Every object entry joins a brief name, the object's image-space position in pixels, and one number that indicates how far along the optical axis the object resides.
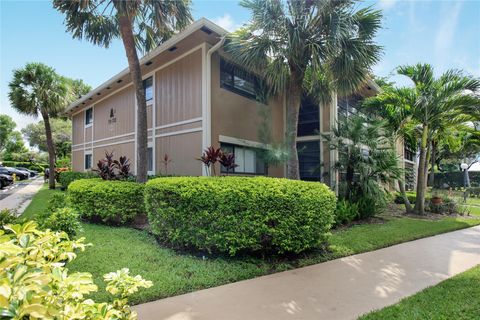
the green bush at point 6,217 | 4.21
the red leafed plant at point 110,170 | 9.59
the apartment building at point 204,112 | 9.40
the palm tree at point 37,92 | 16.34
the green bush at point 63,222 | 4.86
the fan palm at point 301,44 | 7.62
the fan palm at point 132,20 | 8.83
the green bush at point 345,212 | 8.68
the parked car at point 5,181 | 18.53
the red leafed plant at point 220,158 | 7.77
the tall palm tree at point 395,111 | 10.92
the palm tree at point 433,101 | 10.06
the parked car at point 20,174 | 28.12
